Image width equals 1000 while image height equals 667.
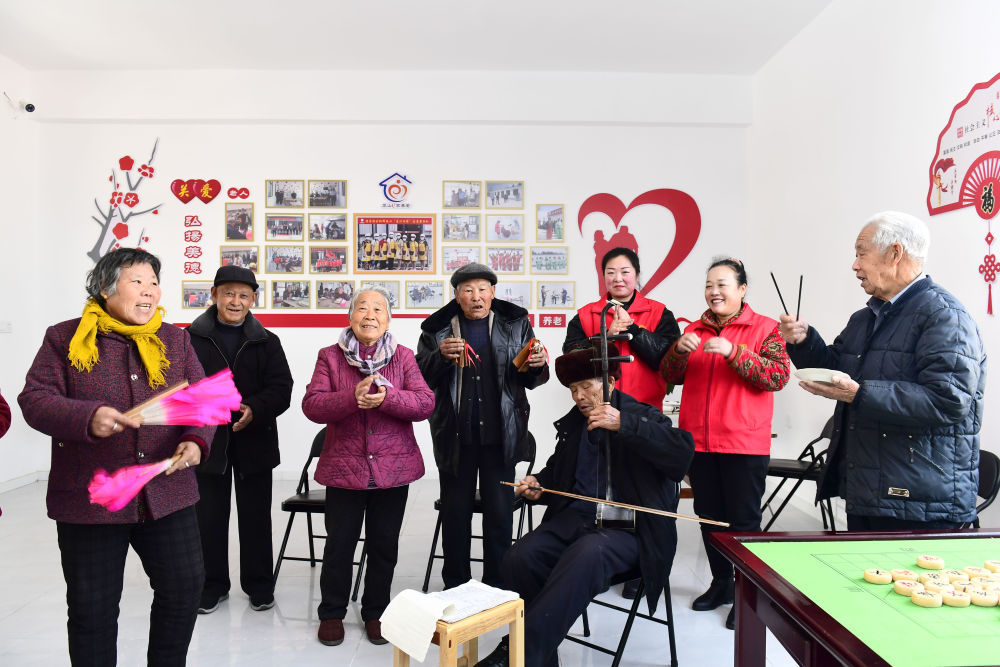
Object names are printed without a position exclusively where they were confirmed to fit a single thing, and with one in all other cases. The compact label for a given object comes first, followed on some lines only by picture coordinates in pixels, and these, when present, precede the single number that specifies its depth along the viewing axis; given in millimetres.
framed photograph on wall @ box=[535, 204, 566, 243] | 5883
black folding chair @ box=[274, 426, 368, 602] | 3201
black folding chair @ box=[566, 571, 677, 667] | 2439
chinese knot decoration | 3102
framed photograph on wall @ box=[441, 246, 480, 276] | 5863
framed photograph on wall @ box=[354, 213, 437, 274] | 5852
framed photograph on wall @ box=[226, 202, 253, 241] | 5828
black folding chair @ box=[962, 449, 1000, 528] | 2793
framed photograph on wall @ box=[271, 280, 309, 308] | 5848
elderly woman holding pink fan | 1910
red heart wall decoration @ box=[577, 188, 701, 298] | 5883
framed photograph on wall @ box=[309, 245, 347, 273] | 5852
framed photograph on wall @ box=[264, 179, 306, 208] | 5840
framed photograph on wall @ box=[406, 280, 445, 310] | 5871
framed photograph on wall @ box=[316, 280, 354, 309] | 5848
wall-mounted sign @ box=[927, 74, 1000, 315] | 3107
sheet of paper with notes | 1839
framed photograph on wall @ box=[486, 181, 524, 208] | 5875
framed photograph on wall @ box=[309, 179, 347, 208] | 5848
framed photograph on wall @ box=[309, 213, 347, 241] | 5848
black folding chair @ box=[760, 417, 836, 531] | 3834
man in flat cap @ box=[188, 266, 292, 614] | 3078
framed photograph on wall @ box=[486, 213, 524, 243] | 5875
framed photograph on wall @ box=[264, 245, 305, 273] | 5840
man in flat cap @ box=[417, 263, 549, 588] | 3182
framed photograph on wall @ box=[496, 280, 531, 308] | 5836
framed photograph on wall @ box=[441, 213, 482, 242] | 5871
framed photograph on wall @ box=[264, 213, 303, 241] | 5836
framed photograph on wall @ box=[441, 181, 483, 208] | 5883
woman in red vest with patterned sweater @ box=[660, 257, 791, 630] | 2992
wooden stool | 1816
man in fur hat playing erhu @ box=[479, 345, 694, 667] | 2266
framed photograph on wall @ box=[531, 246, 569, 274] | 5875
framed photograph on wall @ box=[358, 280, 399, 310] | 5861
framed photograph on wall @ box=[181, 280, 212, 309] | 5840
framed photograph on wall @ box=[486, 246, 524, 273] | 5863
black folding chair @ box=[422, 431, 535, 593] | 3311
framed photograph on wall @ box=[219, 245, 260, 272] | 5828
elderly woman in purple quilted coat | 2777
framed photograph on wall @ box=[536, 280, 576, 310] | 5871
